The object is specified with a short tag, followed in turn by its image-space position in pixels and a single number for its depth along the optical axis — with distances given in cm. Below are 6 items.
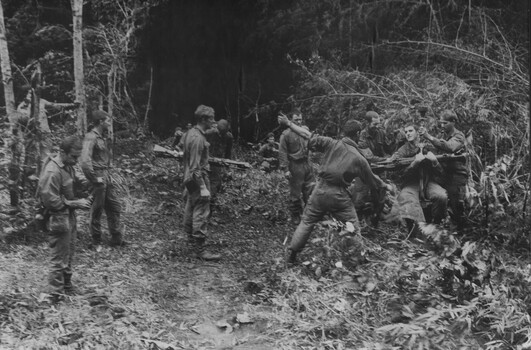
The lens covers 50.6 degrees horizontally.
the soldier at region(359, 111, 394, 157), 828
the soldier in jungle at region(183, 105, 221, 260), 687
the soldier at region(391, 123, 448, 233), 708
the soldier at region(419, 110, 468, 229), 729
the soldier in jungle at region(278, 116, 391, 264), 634
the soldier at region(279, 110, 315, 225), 845
